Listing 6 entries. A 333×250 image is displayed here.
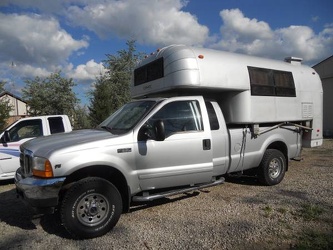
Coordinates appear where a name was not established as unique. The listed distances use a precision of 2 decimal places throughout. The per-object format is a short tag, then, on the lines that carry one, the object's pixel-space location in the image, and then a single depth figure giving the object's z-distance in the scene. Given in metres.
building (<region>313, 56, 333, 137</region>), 19.36
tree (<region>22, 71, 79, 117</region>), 30.94
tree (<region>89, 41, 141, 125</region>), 24.73
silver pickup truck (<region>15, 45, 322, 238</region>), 4.56
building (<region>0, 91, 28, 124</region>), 55.91
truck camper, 6.01
